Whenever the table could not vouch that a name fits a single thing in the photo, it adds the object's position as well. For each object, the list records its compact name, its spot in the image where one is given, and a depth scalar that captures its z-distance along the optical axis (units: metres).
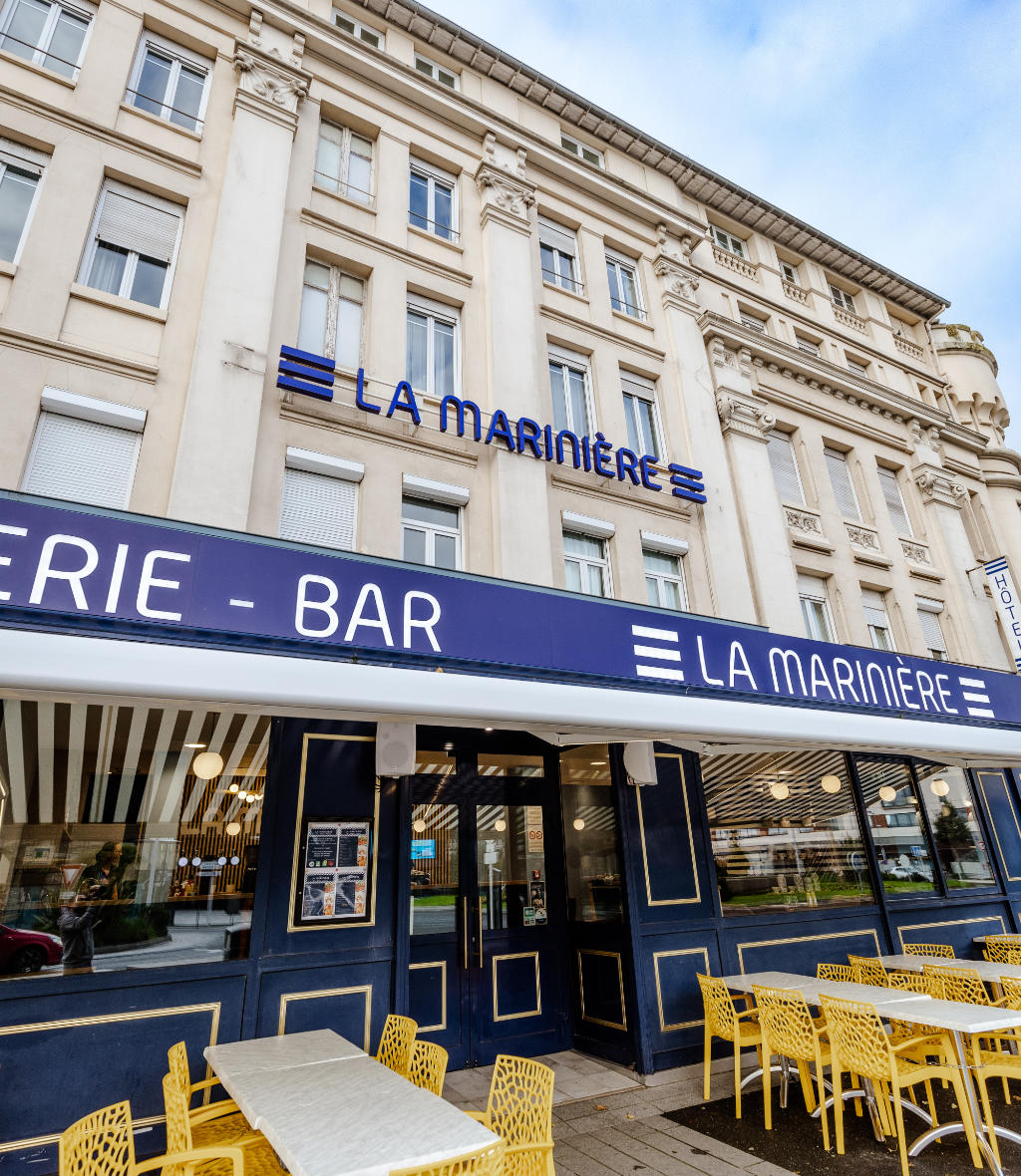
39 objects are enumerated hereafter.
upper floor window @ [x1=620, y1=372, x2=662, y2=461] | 10.62
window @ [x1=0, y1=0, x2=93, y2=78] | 7.62
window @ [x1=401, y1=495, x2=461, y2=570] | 7.99
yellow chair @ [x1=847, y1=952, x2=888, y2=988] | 6.57
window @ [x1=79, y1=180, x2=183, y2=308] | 7.23
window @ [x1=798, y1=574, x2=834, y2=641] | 11.20
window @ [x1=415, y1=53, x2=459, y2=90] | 10.92
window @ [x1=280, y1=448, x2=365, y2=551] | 7.28
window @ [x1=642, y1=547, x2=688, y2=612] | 9.68
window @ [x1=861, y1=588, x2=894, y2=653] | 11.91
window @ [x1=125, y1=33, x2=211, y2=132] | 8.21
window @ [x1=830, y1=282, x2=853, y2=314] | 16.11
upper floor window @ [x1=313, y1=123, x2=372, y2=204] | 9.20
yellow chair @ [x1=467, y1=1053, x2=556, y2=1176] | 3.25
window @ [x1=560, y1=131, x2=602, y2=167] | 12.42
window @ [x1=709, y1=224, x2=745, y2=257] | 14.38
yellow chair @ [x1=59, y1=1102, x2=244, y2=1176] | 2.86
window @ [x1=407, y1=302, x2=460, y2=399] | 8.99
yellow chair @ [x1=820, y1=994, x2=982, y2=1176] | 4.43
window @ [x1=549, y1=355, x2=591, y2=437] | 10.04
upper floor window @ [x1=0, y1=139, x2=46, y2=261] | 6.86
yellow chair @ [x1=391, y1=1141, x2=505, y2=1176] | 2.80
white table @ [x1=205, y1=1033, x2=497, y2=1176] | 2.79
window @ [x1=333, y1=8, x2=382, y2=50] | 10.31
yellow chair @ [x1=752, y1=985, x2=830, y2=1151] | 4.90
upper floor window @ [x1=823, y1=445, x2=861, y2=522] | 12.80
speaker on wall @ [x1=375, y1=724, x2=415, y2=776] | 5.92
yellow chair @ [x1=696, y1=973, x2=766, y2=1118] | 5.49
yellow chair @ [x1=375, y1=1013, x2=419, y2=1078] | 4.36
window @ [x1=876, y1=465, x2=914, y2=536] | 13.51
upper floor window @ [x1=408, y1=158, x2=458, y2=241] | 9.89
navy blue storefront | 3.81
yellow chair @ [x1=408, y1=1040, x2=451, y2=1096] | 3.91
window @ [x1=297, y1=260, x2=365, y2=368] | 8.36
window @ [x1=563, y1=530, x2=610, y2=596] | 9.03
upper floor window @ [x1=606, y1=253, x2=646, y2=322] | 11.65
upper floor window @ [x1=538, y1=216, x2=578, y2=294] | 11.06
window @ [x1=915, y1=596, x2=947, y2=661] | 12.55
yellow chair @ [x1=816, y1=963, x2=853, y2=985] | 6.79
